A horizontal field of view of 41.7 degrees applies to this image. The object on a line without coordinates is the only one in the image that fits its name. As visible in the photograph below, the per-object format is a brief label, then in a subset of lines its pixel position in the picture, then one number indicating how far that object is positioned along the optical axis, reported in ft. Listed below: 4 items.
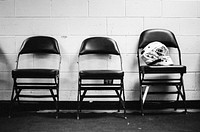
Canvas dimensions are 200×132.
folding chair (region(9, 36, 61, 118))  8.95
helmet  9.57
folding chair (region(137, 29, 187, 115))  9.21
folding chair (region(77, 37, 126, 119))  8.85
